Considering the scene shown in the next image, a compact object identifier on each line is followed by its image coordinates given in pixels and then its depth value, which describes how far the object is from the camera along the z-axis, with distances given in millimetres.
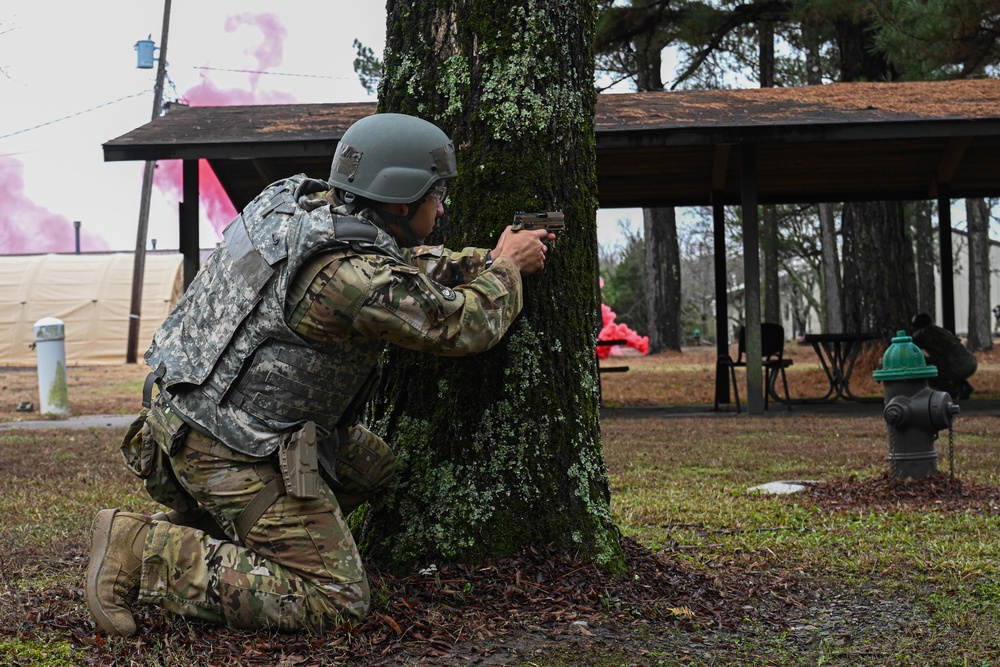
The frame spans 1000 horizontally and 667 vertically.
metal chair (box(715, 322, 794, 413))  12797
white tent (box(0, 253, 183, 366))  29516
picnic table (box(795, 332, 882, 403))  12703
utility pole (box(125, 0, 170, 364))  28234
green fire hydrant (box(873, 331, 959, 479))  5754
